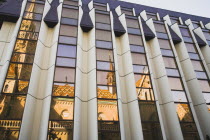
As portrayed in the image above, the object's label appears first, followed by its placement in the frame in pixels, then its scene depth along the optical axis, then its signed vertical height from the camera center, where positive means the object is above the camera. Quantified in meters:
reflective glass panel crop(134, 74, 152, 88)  13.70 +4.89
